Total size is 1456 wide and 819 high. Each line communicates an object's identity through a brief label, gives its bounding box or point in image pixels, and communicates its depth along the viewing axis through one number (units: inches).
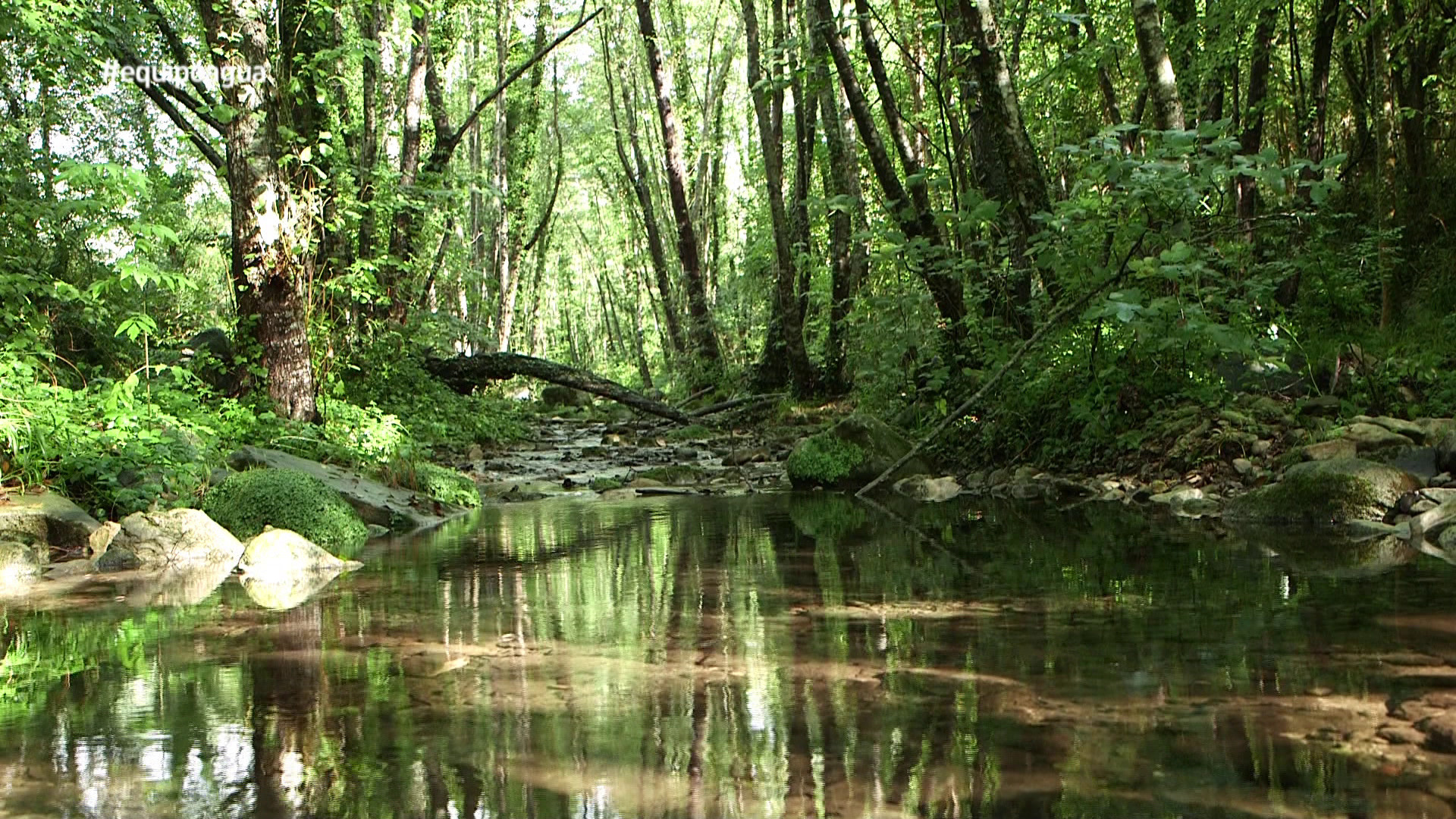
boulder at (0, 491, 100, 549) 239.8
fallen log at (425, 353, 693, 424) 637.3
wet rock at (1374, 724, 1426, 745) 91.8
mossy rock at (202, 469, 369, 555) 273.9
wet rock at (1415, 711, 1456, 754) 89.9
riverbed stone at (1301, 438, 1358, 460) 269.6
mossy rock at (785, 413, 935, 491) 398.3
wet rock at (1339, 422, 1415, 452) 268.2
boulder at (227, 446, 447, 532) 307.1
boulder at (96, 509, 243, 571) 245.4
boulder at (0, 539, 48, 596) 227.2
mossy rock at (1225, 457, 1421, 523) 237.3
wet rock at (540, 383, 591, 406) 1056.8
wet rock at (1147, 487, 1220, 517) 275.3
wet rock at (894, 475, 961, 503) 358.3
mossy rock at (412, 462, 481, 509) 370.6
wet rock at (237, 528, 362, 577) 233.6
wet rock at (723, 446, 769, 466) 503.5
